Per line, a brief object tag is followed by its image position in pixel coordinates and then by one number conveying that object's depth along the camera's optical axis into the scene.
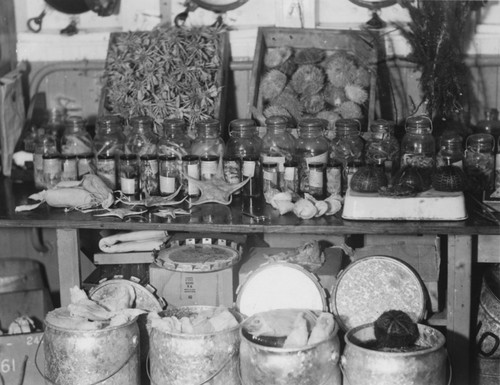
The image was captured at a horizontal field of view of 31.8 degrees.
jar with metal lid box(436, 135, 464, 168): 5.26
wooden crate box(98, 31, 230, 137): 6.01
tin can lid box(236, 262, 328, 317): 4.69
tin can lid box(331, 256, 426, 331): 4.70
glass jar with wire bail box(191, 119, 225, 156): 5.40
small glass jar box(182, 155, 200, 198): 5.09
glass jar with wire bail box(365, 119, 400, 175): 5.27
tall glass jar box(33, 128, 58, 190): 5.45
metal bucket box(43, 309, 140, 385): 4.43
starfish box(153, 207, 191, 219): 4.81
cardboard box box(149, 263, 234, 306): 4.77
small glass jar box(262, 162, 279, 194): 5.05
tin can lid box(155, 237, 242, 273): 4.66
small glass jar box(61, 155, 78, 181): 5.27
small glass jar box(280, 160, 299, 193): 5.04
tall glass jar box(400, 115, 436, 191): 5.10
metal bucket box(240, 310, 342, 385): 4.16
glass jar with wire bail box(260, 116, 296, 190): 5.29
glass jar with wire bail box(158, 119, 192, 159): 5.43
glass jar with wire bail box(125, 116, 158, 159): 5.56
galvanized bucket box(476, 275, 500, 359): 4.77
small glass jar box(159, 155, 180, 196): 5.14
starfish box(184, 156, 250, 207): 4.99
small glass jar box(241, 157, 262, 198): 5.15
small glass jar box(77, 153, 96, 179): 5.34
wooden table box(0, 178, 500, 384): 4.53
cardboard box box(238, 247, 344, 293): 4.79
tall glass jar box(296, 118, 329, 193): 5.23
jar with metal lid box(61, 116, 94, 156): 5.74
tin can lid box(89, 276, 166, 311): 4.80
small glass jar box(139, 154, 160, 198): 5.16
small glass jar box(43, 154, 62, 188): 5.27
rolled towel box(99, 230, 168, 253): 5.02
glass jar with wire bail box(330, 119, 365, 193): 5.30
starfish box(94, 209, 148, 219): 4.79
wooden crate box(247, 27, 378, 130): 5.95
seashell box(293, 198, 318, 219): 4.66
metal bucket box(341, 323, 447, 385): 4.11
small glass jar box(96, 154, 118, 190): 5.22
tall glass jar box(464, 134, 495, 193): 5.09
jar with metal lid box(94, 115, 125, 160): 5.63
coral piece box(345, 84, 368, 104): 5.82
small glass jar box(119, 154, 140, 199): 5.15
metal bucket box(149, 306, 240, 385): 4.36
